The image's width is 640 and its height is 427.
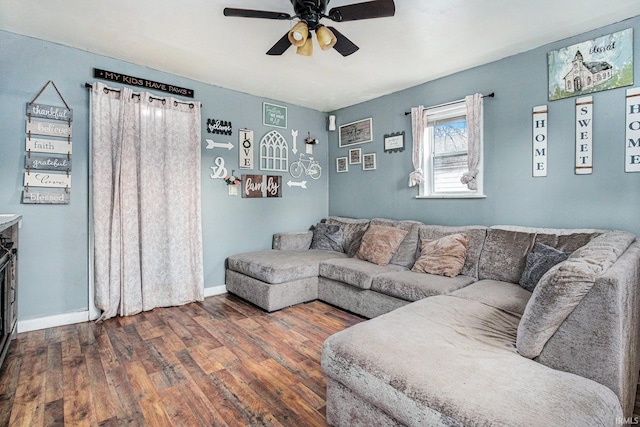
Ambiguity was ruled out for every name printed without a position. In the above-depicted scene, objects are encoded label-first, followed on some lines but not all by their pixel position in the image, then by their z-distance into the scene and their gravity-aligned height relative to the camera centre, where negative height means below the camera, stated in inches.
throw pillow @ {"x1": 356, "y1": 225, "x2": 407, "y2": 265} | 134.6 -15.6
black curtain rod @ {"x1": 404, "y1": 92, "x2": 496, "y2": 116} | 123.1 +46.1
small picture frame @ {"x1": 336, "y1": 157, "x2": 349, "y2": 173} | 185.2 +26.9
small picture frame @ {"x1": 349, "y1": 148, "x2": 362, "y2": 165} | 177.2 +30.6
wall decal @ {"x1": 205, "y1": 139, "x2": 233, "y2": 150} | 149.4 +31.9
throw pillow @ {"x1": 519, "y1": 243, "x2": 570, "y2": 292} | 89.7 -16.0
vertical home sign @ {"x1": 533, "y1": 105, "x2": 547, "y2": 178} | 111.0 +24.3
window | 135.6 +25.3
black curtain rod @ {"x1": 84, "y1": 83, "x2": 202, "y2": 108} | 116.9 +46.9
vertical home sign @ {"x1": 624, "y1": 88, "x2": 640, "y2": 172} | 93.2 +22.5
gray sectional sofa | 43.1 -25.9
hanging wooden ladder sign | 108.0 +20.2
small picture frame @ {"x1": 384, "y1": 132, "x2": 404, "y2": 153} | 155.9 +34.0
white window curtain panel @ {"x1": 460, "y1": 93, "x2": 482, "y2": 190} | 125.8 +29.7
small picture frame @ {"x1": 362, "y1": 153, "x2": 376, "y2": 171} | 169.6 +26.2
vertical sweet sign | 101.5 +24.0
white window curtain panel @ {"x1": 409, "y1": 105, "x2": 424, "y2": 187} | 145.1 +32.1
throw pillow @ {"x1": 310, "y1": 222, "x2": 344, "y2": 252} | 165.5 -15.6
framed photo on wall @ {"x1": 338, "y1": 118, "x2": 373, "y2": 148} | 172.1 +43.9
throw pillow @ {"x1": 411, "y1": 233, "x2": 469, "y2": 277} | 113.3 -17.9
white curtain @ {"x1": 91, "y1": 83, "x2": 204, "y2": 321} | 118.6 +3.5
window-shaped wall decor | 168.4 +31.5
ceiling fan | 73.4 +47.6
